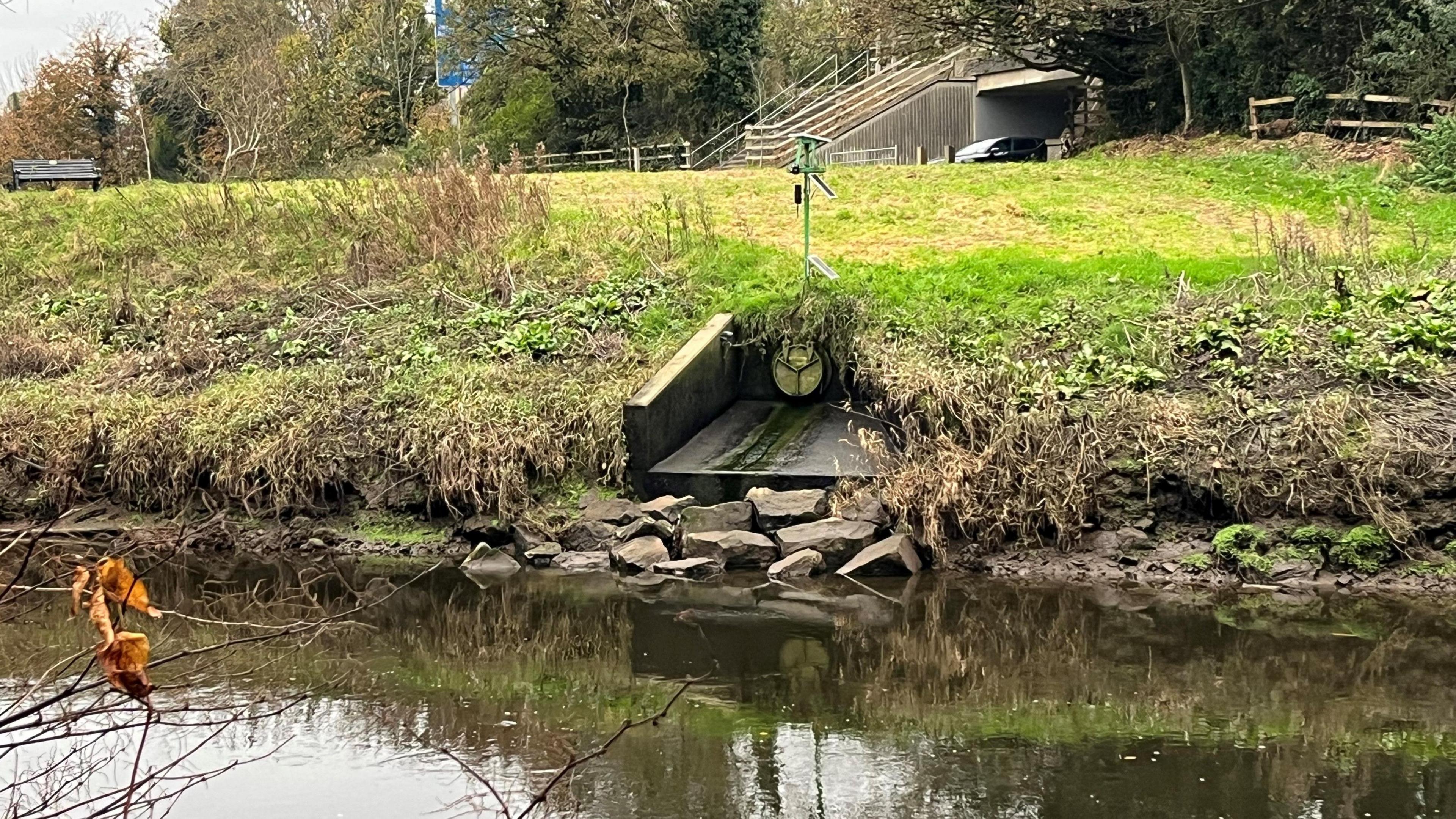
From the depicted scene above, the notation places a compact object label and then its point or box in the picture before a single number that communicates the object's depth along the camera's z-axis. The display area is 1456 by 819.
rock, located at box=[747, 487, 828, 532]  11.50
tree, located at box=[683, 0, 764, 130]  35.50
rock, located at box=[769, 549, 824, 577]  10.92
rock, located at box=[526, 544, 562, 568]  11.72
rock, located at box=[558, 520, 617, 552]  11.86
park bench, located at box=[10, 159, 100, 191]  24.27
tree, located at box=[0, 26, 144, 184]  39.38
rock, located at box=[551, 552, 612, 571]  11.52
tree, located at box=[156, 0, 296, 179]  32.25
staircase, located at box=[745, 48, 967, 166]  33.00
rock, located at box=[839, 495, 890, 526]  11.29
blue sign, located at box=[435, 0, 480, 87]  35.12
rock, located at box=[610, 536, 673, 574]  11.24
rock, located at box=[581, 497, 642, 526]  11.97
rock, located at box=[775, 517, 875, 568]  11.01
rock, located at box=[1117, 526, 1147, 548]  10.92
